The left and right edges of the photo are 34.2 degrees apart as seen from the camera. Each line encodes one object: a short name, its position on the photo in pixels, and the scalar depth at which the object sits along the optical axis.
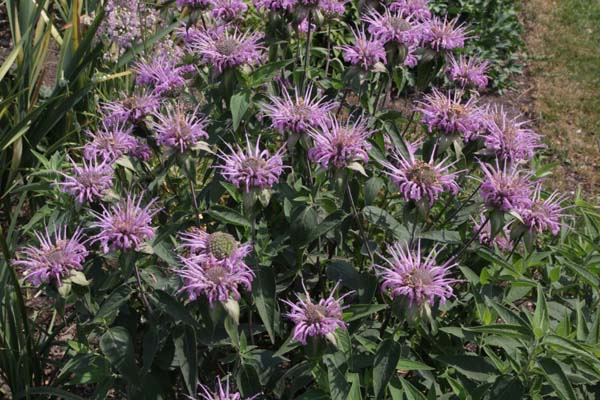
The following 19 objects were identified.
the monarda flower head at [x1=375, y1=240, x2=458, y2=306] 0.79
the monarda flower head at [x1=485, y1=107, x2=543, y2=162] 0.90
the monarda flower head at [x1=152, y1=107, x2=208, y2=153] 0.86
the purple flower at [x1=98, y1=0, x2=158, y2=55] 1.22
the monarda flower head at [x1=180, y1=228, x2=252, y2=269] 0.80
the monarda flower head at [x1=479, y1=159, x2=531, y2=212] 0.84
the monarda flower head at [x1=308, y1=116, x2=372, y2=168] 0.85
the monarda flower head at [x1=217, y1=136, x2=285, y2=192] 0.84
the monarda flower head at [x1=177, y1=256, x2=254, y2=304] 0.78
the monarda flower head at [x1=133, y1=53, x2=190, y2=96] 1.01
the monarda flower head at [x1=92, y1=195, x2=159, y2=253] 0.80
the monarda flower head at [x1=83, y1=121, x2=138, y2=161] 0.91
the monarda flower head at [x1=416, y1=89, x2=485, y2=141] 0.91
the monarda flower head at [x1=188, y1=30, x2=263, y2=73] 0.93
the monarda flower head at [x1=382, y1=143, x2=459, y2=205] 0.84
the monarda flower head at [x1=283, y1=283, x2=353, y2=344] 0.79
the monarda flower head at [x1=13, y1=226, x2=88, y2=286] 0.80
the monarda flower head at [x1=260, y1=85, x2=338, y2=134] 0.88
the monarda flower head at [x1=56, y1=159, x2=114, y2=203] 0.86
